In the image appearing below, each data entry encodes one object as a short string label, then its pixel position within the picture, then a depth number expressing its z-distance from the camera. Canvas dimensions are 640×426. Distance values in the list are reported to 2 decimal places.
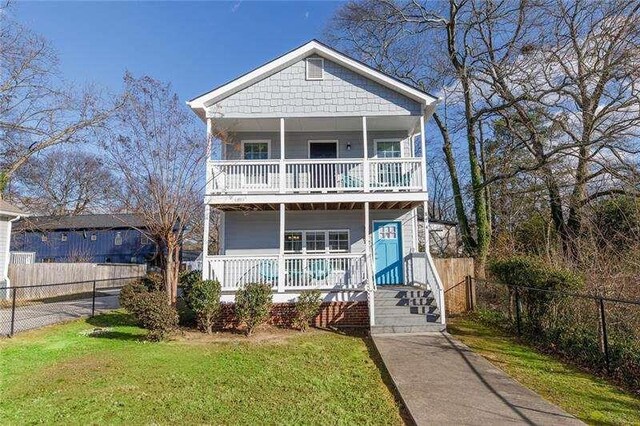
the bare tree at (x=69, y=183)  35.94
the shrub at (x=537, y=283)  8.59
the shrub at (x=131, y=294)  10.04
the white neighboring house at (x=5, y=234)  15.84
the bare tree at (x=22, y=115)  16.16
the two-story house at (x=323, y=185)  11.56
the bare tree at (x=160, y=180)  11.23
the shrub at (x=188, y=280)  11.05
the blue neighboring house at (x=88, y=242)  36.72
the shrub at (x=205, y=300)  10.42
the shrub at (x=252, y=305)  10.32
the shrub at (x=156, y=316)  9.39
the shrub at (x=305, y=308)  10.80
